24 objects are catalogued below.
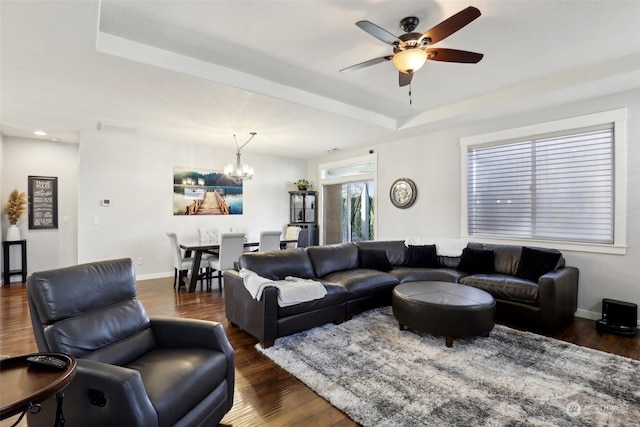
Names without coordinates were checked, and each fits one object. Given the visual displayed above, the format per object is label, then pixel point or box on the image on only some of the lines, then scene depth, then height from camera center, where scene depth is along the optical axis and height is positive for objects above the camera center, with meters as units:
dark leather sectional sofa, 3.00 -0.84
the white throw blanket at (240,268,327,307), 2.87 -0.77
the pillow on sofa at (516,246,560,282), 3.55 -0.61
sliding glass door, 6.68 +0.01
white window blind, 3.66 +0.34
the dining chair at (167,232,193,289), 4.90 -0.84
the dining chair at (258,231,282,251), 5.09 -0.50
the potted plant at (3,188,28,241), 5.24 -0.01
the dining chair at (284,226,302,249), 6.23 -0.48
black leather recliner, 1.29 -0.77
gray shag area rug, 1.91 -1.27
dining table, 4.85 -0.74
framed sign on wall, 5.57 +0.16
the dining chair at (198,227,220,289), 5.16 -0.55
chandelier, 5.17 +0.70
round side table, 0.93 -0.60
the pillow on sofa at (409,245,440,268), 4.54 -0.68
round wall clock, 5.57 +0.36
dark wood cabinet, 7.62 -0.02
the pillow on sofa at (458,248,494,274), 4.09 -0.67
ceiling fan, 2.03 +1.25
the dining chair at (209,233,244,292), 4.73 -0.62
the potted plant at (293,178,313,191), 7.57 +0.69
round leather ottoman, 2.75 -0.93
